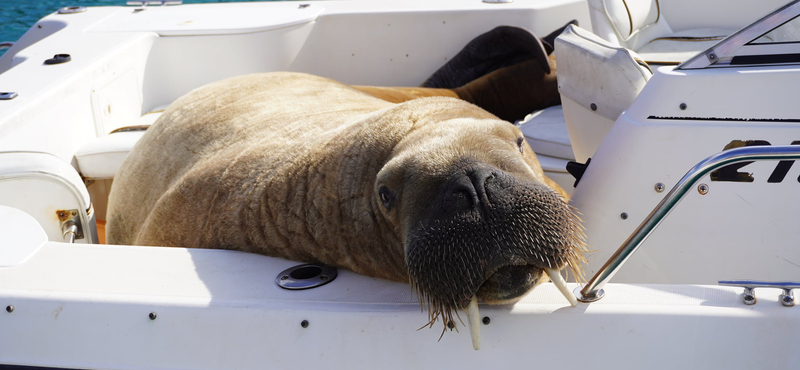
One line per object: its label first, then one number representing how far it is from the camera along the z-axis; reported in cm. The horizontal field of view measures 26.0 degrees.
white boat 323
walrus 327
